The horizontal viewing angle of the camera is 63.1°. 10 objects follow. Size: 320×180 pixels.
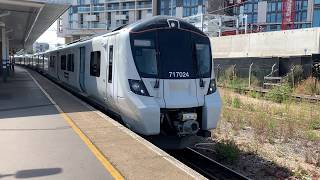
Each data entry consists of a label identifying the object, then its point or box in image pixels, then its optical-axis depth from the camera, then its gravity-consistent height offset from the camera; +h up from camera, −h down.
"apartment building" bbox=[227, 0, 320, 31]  39.92 +10.12
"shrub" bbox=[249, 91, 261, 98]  12.64 -1.19
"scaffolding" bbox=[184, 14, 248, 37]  23.78 +4.35
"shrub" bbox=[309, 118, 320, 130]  7.80 -1.64
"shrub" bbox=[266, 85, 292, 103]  11.60 -1.09
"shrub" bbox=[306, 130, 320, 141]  6.84 -1.76
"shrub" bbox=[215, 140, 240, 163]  5.78 -1.85
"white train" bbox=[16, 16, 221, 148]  5.44 -0.21
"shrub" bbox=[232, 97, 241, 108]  10.60 -1.36
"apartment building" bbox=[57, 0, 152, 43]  63.68 +13.94
